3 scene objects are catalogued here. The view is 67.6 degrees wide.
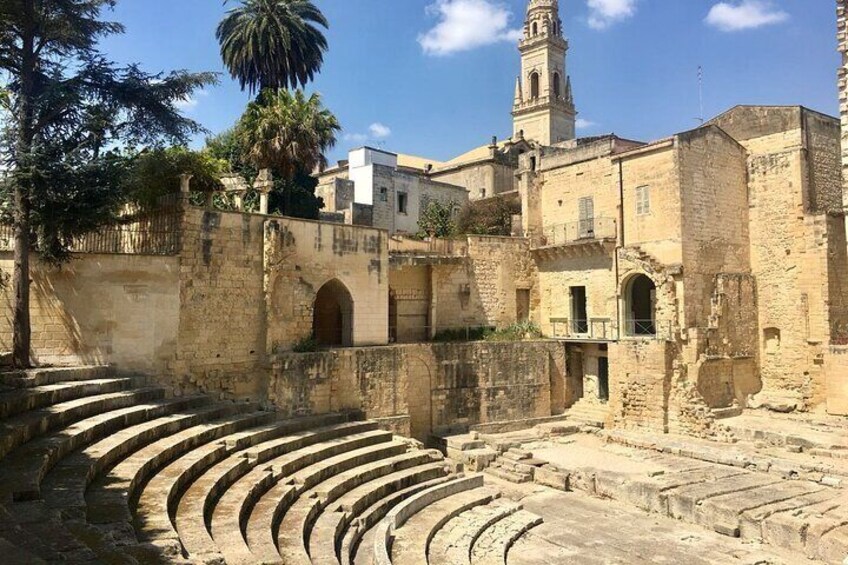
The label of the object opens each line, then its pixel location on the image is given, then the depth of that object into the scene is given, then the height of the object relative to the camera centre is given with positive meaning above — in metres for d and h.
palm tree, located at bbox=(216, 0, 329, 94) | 25.20 +11.52
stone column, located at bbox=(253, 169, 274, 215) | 20.00 +4.54
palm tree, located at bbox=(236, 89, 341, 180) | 22.69 +7.06
